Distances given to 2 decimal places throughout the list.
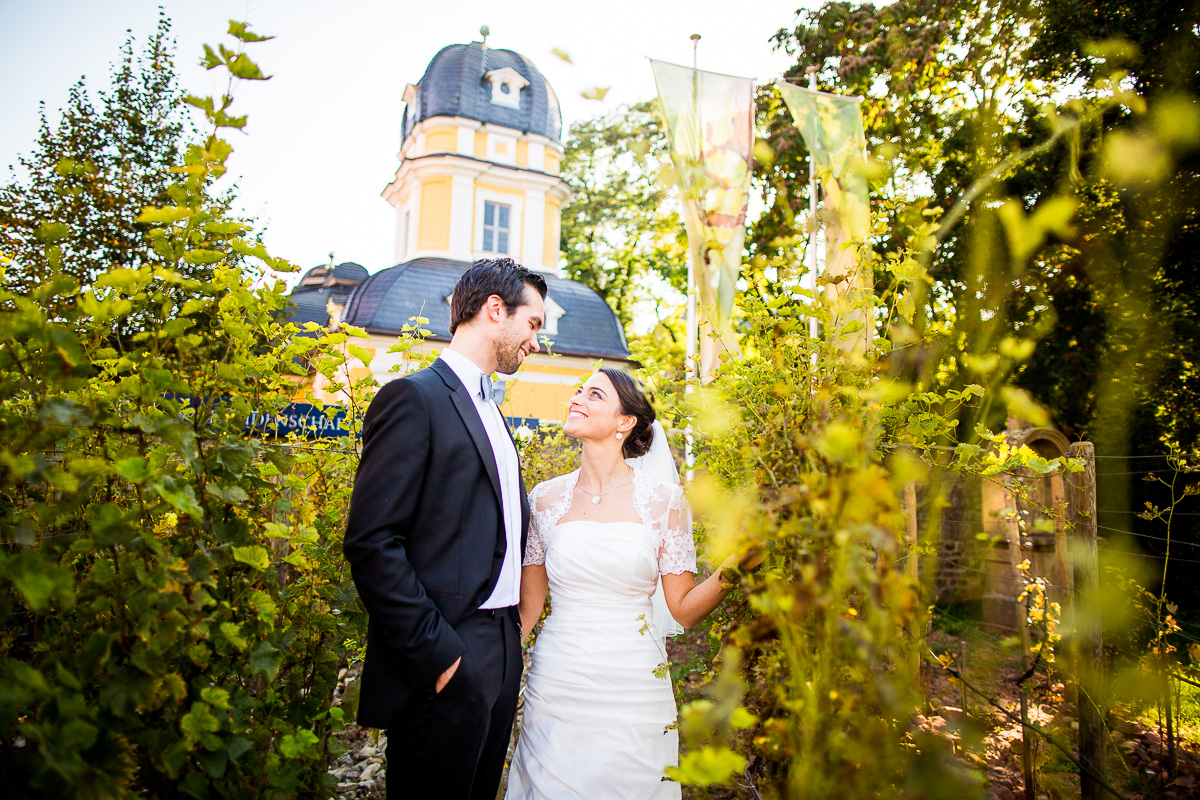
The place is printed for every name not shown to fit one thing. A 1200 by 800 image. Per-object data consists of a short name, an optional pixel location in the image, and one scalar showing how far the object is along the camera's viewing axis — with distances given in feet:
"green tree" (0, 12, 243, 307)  36.73
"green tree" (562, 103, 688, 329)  73.87
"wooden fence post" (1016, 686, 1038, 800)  9.65
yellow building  59.62
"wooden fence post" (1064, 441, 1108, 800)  9.02
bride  7.57
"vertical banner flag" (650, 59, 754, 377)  21.50
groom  5.86
